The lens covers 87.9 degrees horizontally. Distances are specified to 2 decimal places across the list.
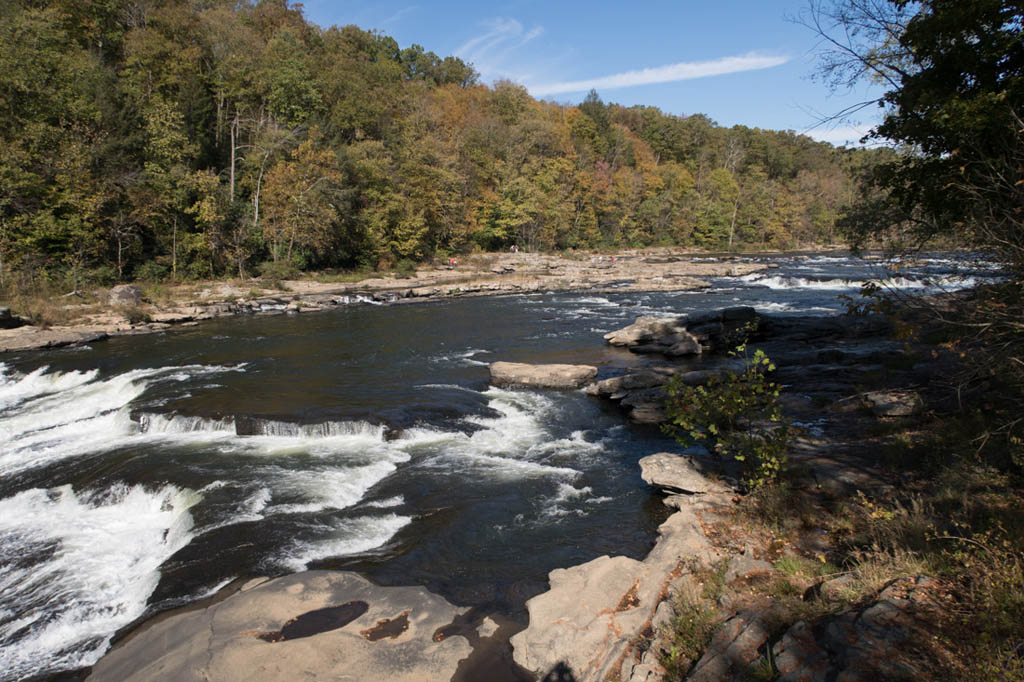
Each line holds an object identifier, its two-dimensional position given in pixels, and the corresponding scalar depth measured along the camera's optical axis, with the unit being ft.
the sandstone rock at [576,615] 17.10
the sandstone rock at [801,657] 12.34
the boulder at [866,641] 11.78
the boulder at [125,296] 88.58
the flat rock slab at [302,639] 17.28
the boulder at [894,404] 31.53
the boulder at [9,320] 72.43
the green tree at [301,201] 120.98
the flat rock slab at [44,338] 66.85
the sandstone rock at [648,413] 41.88
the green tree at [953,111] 19.62
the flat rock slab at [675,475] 27.61
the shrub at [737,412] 23.57
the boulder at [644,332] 63.98
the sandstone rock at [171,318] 83.82
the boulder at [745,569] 18.33
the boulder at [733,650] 13.55
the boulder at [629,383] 45.78
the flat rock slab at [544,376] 50.37
